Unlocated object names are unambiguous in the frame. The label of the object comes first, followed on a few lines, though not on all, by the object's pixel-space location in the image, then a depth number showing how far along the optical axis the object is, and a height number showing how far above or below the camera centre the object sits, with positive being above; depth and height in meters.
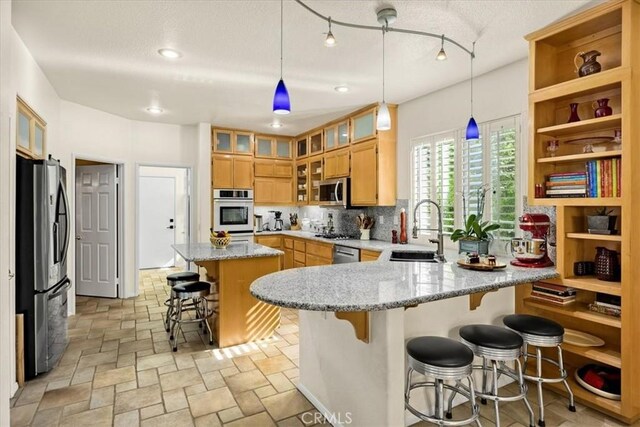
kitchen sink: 3.37 -0.43
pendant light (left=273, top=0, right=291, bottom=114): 2.11 +0.66
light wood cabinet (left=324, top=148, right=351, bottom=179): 4.91 +0.69
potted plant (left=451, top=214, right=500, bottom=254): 2.99 -0.22
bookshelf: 2.14 +0.36
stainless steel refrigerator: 2.66 -0.34
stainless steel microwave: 4.89 +0.27
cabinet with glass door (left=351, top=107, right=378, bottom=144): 4.41 +1.10
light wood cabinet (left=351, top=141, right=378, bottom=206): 4.41 +0.48
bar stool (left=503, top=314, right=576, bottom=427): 2.15 -0.77
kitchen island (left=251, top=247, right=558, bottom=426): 1.71 -0.63
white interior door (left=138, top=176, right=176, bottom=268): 7.29 -0.18
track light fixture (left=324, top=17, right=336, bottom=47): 2.13 +1.03
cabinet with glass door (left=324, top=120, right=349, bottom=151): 4.95 +1.10
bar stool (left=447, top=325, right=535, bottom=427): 1.95 -0.76
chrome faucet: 2.81 -0.28
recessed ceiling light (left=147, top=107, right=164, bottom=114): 4.62 +1.36
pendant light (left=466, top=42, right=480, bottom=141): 2.88 +0.65
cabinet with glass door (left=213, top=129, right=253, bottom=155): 5.63 +1.14
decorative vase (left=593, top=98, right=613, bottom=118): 2.33 +0.67
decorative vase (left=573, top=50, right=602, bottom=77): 2.36 +0.98
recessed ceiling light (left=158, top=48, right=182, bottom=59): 2.87 +1.31
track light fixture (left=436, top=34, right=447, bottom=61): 2.38 +1.05
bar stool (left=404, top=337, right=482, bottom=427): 1.70 -0.75
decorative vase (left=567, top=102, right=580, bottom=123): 2.53 +0.69
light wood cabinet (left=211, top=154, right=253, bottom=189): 5.61 +0.65
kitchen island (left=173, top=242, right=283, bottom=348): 3.36 -0.76
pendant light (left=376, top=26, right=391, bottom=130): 2.56 +0.68
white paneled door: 5.17 -0.27
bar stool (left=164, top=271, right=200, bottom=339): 3.61 -0.69
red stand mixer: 2.62 -0.26
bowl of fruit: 3.73 -0.30
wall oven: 5.58 +0.01
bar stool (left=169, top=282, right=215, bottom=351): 3.33 -0.79
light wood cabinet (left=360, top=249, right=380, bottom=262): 4.01 -0.50
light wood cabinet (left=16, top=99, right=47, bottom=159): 2.79 +0.69
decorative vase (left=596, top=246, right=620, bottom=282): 2.34 -0.37
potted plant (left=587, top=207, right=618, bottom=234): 2.33 -0.08
